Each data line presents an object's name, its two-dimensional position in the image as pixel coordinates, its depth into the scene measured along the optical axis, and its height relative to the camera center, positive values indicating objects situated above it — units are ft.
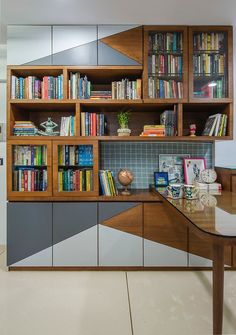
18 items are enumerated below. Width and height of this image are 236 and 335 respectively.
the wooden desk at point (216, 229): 3.87 -0.96
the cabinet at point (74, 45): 8.59 +3.99
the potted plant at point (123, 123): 8.90 +1.51
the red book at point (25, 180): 8.71 -0.43
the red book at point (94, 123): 8.77 +1.47
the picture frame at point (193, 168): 9.70 -0.04
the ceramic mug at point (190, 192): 6.79 -0.64
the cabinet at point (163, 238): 8.55 -2.30
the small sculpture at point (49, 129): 8.96 +1.31
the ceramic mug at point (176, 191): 6.98 -0.64
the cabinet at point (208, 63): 8.56 +3.40
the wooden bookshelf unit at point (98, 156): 8.55 +0.36
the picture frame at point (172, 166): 9.89 +0.04
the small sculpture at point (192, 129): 8.91 +1.28
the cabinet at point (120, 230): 8.56 -2.05
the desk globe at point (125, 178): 8.86 -0.37
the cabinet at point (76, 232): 8.55 -2.11
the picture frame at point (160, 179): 9.59 -0.46
